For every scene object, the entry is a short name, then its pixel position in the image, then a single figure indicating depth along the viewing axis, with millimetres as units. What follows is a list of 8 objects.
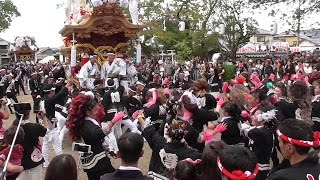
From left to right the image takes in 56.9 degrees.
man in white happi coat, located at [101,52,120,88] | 7509
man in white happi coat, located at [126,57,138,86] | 8121
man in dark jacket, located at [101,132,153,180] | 2259
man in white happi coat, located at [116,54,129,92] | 7657
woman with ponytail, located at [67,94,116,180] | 3252
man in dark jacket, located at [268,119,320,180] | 2022
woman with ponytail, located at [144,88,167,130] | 4594
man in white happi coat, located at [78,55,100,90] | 7521
